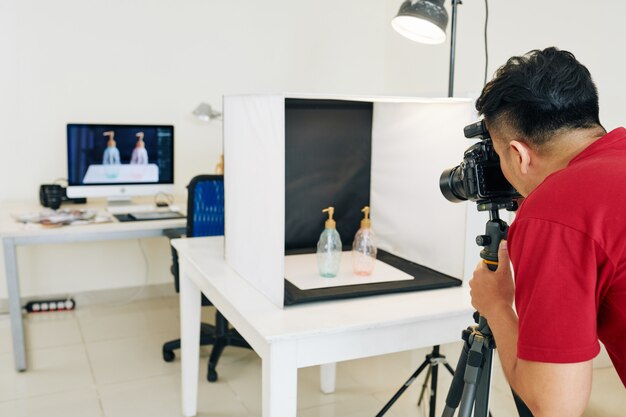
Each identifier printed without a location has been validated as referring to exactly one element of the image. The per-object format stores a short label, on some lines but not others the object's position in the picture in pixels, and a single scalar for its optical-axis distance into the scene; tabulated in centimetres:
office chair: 272
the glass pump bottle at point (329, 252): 179
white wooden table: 137
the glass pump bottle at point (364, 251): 183
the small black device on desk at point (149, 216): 307
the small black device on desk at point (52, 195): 324
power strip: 351
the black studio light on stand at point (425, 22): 208
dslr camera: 120
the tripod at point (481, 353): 120
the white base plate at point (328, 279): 171
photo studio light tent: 155
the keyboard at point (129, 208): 328
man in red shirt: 85
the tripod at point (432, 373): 192
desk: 274
